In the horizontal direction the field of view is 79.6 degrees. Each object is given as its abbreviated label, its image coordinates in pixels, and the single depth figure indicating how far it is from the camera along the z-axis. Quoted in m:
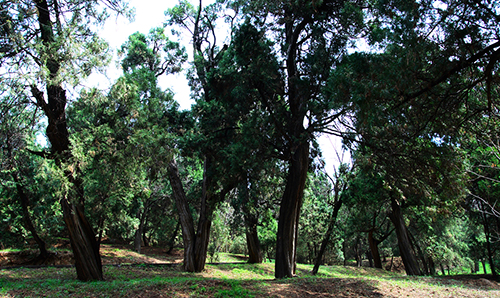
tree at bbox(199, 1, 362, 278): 7.64
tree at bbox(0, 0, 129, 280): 6.32
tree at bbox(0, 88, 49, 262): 6.41
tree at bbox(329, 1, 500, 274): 4.25
